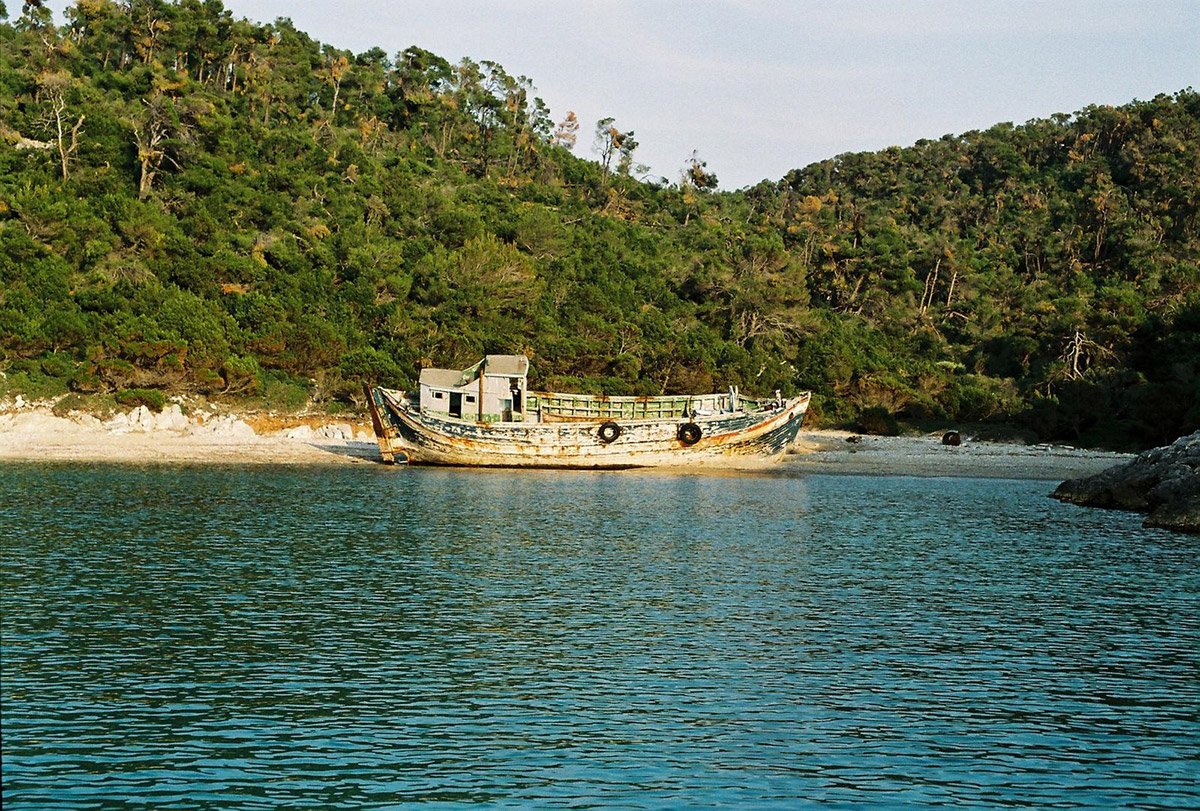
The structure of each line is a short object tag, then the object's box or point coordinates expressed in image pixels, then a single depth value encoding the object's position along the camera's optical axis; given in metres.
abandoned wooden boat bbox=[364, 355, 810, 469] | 49.59
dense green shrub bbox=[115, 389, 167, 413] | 52.09
